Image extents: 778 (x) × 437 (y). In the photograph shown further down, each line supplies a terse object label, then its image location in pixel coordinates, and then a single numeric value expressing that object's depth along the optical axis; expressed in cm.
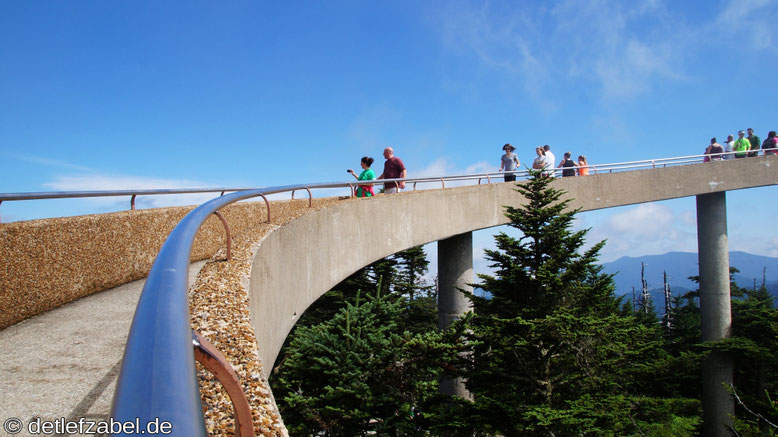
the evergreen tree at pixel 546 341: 1169
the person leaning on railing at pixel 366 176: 1255
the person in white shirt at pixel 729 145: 2409
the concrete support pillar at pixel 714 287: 2294
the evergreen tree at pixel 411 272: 2520
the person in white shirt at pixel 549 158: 1658
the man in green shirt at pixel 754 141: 2425
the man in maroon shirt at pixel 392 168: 1308
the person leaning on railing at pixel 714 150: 2366
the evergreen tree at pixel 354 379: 1287
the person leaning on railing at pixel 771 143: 2386
